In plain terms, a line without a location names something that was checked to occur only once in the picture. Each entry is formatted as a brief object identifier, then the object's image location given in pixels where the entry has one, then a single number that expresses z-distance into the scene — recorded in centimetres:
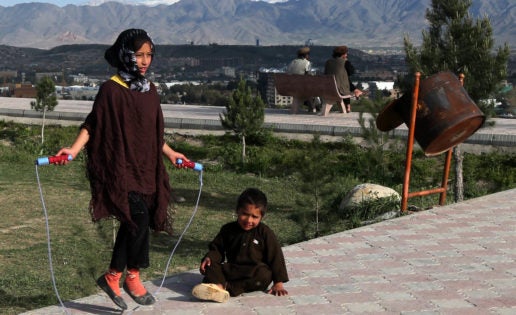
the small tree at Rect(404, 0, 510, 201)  958
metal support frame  780
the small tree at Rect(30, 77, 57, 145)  1559
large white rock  929
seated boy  522
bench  1509
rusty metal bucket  767
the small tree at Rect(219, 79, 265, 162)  1262
